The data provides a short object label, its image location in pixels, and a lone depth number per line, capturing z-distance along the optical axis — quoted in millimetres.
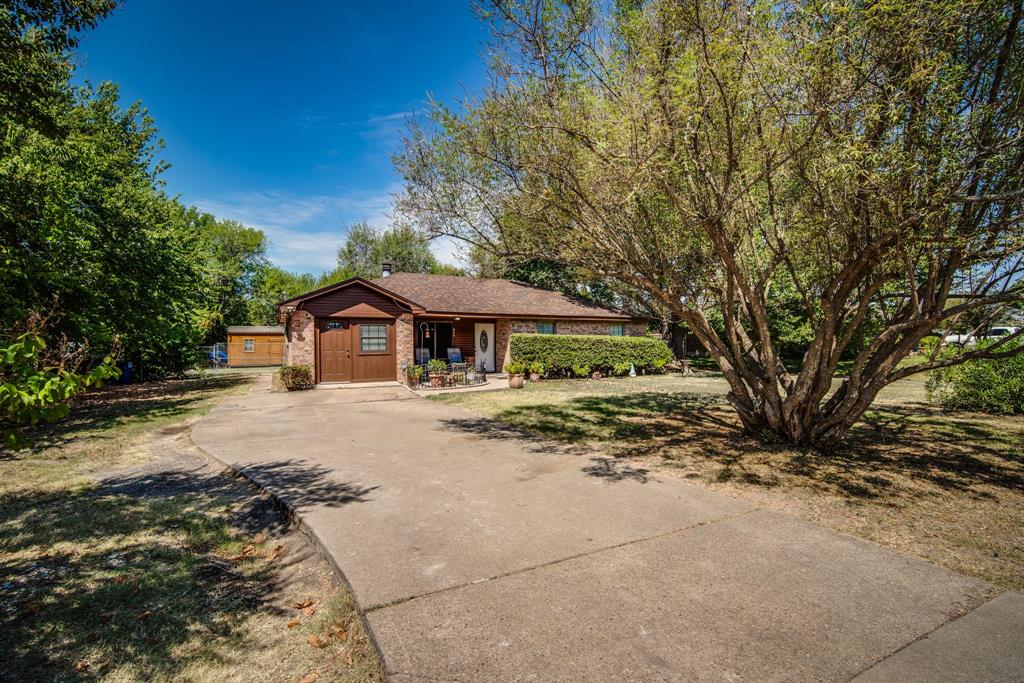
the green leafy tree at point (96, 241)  10328
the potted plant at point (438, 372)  16703
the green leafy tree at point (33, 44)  6368
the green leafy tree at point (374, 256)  48781
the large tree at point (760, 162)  5301
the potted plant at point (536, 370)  19281
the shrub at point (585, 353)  19375
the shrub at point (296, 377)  15805
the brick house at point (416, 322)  17016
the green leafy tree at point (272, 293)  46506
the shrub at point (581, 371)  20511
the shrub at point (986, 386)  11406
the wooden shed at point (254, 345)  33250
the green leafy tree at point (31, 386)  2314
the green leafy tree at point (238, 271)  37531
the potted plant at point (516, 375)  16828
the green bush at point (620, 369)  21469
